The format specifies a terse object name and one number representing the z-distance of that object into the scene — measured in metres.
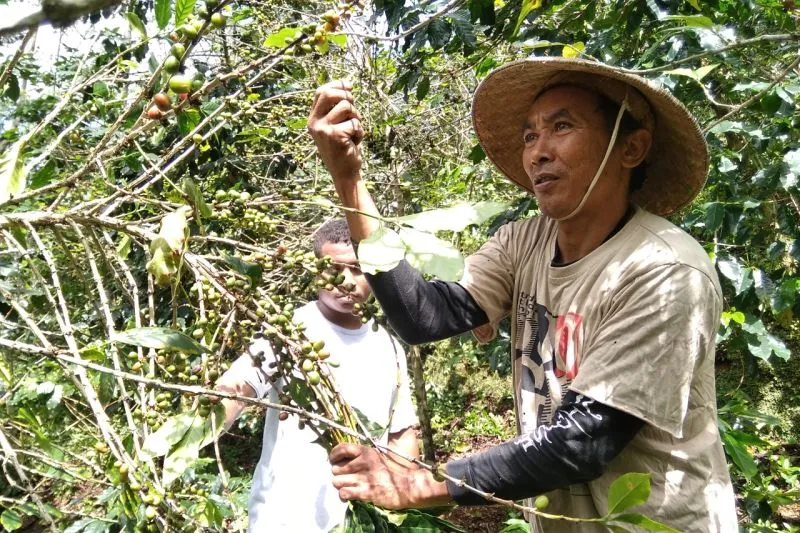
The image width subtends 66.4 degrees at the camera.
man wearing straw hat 1.10
